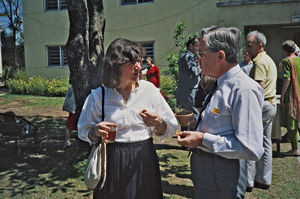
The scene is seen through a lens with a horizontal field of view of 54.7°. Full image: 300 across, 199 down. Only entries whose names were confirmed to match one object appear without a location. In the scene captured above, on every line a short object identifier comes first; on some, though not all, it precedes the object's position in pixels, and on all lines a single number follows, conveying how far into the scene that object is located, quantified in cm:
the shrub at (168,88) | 977
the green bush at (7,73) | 1955
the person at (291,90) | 524
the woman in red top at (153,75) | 870
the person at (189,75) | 549
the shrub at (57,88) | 1447
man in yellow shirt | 386
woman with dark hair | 228
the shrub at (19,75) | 1881
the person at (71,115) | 589
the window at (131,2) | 1419
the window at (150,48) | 1426
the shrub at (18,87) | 1538
